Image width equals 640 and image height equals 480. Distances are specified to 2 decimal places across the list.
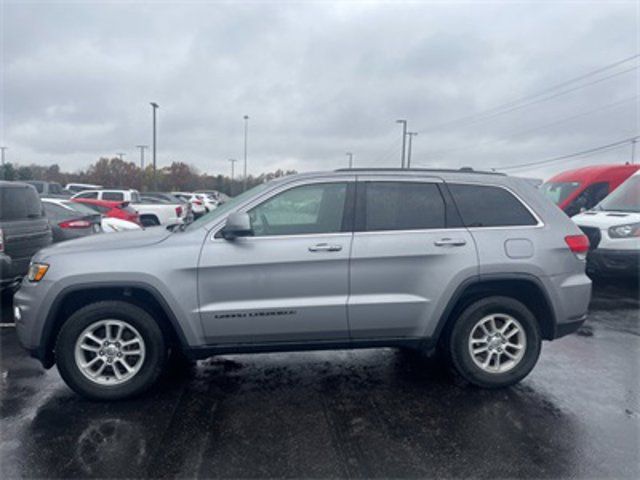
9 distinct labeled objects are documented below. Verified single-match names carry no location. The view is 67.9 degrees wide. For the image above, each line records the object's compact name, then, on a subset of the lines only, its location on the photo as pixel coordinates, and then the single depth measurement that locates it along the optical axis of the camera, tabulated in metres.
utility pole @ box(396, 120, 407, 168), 43.47
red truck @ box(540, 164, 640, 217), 12.35
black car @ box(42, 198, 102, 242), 8.94
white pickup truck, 15.34
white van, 7.68
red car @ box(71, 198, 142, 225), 12.52
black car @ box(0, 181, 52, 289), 5.92
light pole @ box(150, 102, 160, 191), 32.69
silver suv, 3.76
